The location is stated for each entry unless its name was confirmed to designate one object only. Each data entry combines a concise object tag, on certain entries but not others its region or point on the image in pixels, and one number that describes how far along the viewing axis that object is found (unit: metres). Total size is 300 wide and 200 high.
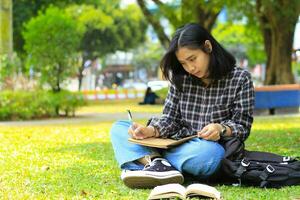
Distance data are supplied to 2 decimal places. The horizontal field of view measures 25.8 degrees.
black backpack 4.44
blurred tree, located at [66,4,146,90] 43.56
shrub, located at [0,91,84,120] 14.99
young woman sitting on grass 4.45
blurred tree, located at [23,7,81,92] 16.06
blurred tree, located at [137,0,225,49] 20.86
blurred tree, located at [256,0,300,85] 19.36
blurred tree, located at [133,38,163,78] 61.97
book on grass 3.85
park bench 16.39
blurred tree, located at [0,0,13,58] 15.79
